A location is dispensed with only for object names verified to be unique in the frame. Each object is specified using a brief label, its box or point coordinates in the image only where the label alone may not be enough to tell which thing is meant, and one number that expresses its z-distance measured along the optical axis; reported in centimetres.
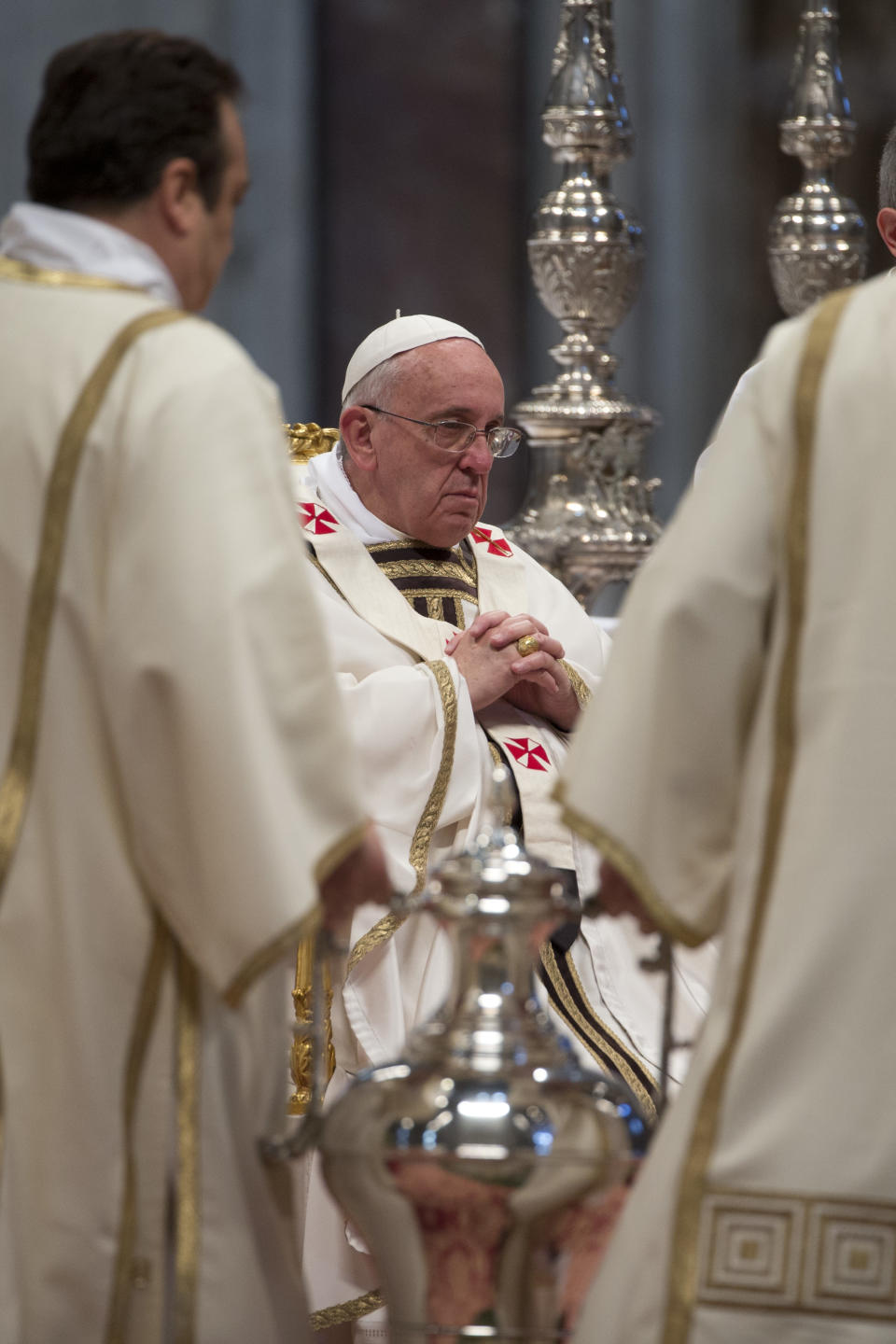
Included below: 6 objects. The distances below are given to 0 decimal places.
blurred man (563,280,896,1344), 506
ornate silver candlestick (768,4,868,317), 1301
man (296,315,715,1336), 845
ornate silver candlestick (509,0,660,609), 1234
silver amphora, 548
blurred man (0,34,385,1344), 528
